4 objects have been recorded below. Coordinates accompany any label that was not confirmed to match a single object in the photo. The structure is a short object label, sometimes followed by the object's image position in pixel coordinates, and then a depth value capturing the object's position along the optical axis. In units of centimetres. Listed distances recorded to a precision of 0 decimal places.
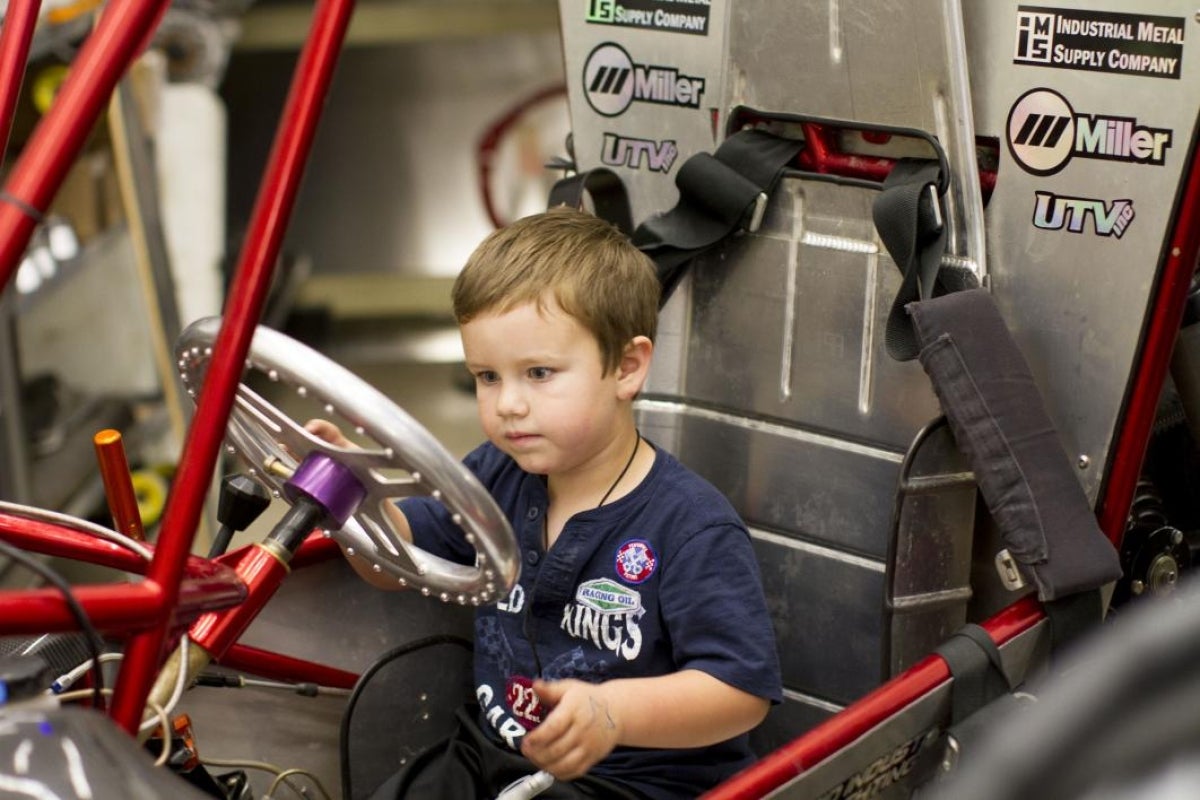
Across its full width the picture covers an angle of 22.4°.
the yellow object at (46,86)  380
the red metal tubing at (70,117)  191
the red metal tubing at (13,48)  212
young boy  217
